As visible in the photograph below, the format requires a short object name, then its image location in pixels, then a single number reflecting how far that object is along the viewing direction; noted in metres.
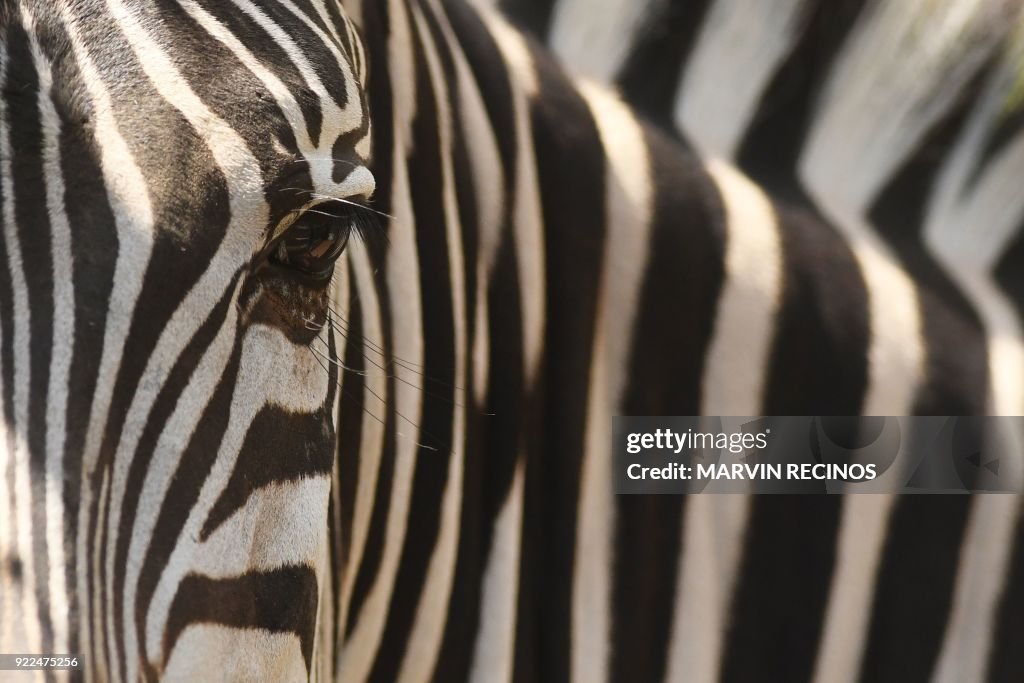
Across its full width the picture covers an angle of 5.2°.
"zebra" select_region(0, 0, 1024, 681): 4.85
